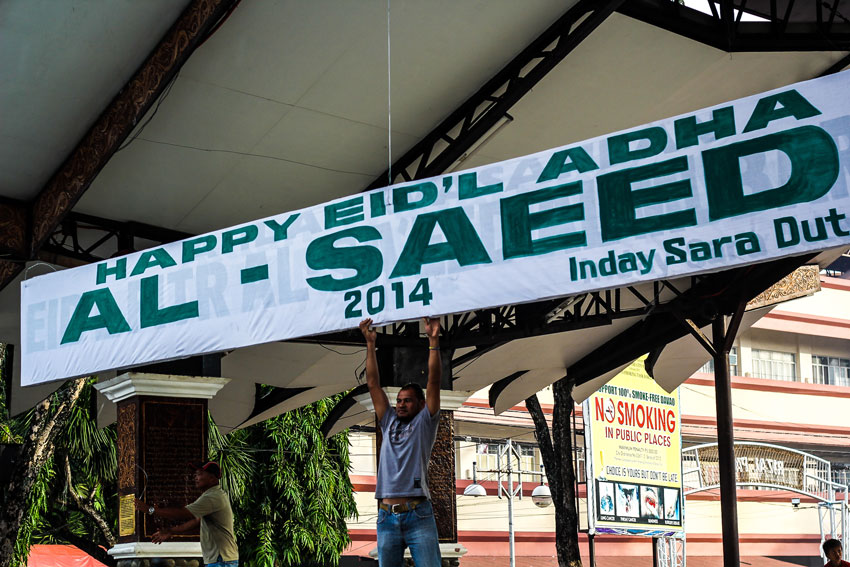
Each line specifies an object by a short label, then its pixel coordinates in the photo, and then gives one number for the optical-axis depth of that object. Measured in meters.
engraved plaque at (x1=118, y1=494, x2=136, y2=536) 9.38
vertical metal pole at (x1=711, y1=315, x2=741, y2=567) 12.07
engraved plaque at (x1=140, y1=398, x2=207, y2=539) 9.54
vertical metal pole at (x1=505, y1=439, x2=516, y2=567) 22.20
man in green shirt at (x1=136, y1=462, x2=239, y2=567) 6.96
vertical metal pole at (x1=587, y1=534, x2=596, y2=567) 17.36
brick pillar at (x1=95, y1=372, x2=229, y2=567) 9.31
